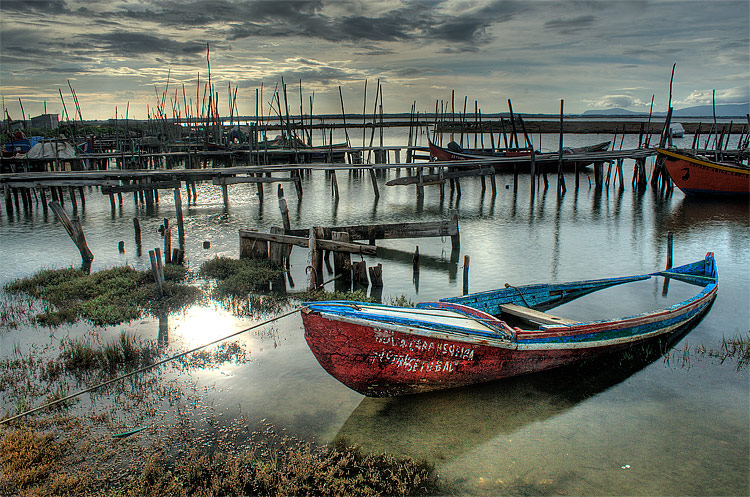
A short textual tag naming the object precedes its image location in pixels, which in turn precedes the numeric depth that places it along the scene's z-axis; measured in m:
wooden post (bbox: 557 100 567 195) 22.91
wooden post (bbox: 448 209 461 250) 13.68
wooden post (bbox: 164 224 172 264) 12.15
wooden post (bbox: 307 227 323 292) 10.27
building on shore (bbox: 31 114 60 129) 55.07
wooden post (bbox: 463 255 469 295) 9.88
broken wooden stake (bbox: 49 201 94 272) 12.47
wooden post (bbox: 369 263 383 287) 11.09
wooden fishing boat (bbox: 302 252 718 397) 5.80
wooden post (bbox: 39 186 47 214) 21.44
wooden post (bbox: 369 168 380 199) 25.73
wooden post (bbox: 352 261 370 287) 11.18
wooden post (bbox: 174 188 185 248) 14.13
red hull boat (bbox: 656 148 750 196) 22.69
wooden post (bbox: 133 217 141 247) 14.51
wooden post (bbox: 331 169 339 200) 25.68
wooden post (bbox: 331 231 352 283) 11.15
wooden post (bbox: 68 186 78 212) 21.52
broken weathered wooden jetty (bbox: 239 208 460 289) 10.64
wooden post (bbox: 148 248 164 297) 9.56
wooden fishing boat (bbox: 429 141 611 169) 29.47
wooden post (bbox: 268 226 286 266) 12.09
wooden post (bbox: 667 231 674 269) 11.70
